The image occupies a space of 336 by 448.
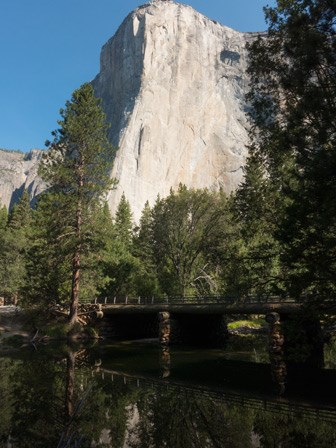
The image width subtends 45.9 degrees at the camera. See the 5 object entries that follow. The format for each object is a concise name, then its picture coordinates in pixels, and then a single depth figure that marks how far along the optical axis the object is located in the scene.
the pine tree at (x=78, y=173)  33.28
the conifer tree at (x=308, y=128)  12.12
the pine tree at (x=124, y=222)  69.44
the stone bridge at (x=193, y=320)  25.79
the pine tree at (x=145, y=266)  44.72
